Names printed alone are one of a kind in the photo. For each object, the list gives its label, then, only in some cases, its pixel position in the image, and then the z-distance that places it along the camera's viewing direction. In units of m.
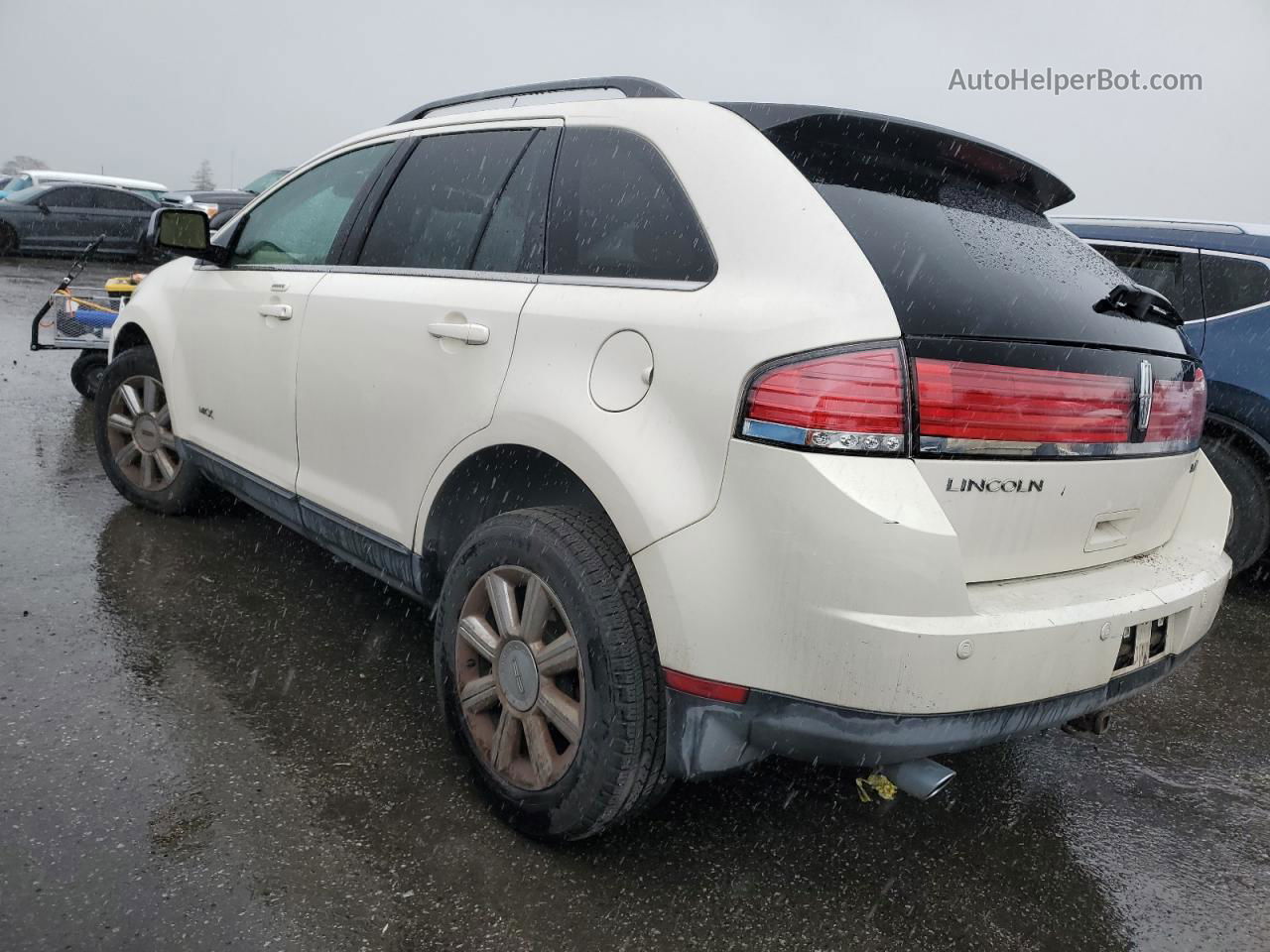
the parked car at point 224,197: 18.42
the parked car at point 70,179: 17.64
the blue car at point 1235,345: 4.52
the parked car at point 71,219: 17.14
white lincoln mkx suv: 1.80
